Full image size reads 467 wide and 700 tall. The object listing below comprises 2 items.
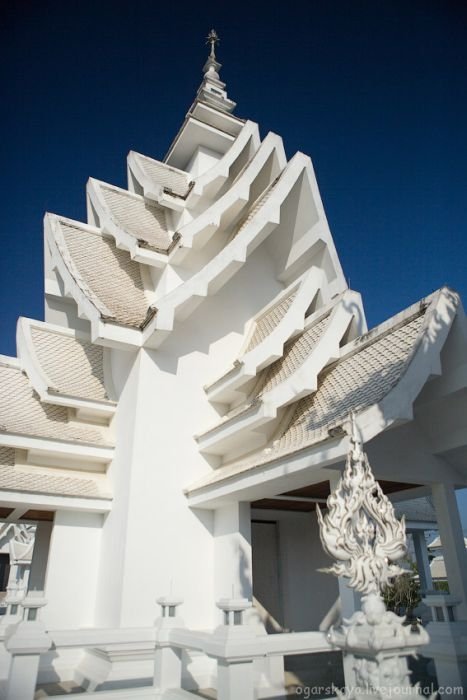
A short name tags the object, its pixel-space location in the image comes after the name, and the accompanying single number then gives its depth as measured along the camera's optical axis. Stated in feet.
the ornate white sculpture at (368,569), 10.28
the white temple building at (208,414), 21.22
